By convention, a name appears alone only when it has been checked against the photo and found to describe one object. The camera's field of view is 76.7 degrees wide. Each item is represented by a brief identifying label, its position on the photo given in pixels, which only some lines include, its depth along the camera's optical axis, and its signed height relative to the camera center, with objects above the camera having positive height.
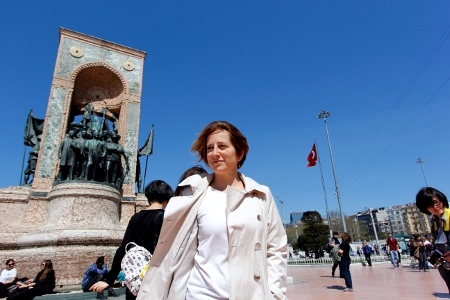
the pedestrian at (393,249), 12.77 -0.60
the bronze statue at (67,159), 9.12 +2.75
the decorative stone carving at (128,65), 13.32 +8.08
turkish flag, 21.80 +5.98
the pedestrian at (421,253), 10.55 -0.66
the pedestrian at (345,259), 6.54 -0.51
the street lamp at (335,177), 19.09 +4.32
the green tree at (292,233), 58.04 +1.32
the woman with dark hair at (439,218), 2.35 +0.13
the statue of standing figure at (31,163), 10.87 +3.20
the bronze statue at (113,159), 9.88 +2.95
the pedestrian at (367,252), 13.74 -0.72
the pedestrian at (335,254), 8.70 -0.49
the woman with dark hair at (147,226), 2.17 +0.15
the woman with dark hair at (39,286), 4.93 -0.63
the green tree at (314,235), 26.12 +0.29
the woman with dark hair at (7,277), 5.58 -0.52
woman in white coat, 1.42 -0.01
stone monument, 7.23 +2.06
